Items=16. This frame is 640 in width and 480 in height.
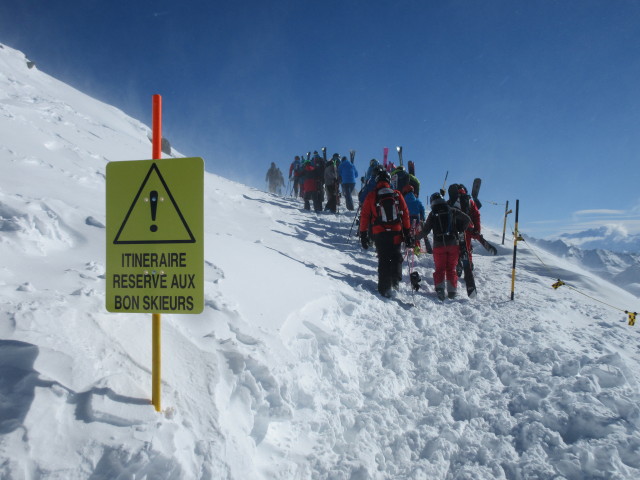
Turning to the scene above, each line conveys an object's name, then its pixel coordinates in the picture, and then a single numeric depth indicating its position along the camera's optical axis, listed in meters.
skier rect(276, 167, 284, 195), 28.95
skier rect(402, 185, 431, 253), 9.62
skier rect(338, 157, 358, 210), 14.28
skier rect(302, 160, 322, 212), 15.24
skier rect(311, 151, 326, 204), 15.43
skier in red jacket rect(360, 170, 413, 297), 6.65
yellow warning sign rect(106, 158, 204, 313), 2.17
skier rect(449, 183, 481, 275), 7.60
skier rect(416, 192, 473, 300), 6.94
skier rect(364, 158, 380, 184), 12.54
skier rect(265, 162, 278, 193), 28.98
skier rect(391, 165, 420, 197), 10.62
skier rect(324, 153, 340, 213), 14.99
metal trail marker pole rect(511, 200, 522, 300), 7.55
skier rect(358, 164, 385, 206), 10.50
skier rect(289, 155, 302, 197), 21.55
